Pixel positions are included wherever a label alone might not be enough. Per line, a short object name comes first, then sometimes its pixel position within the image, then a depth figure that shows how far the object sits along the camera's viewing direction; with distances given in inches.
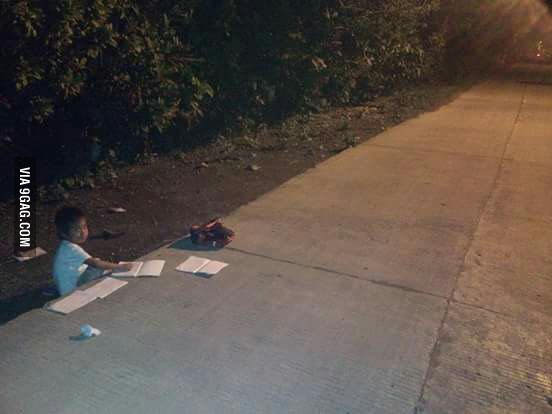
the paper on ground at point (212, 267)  180.8
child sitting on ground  172.1
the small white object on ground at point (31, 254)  200.7
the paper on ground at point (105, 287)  166.9
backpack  202.8
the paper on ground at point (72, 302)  157.8
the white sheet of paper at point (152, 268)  178.2
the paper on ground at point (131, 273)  177.9
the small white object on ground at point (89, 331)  144.2
